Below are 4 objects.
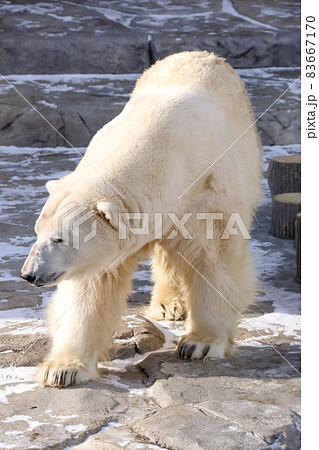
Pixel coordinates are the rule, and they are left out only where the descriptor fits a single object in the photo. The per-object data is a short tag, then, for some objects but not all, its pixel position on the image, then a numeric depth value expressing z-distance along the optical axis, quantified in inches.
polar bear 272.4
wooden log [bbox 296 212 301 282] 428.8
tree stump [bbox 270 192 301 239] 505.0
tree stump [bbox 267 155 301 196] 554.3
